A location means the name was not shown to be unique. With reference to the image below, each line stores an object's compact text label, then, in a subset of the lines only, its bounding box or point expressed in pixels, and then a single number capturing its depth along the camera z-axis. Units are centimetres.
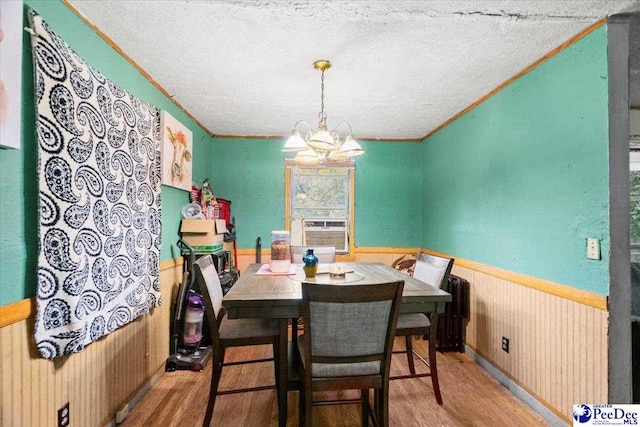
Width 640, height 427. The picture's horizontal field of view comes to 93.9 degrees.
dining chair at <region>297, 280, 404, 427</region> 140
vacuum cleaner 267
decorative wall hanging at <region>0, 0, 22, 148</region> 119
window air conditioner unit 429
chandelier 206
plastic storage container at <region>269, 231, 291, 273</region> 245
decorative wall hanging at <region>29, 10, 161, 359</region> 135
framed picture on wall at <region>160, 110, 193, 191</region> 256
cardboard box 298
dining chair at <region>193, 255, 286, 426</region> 180
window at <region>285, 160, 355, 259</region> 427
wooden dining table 168
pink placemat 236
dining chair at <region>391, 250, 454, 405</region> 213
